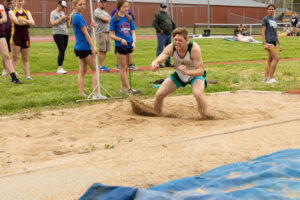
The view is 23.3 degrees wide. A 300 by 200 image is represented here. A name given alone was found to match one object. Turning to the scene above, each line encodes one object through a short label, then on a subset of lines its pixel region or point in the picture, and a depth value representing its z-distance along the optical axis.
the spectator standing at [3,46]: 16.78
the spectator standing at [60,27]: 20.98
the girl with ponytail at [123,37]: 15.76
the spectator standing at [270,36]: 19.02
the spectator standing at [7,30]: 20.19
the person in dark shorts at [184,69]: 11.54
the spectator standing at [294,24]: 58.77
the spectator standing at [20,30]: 17.82
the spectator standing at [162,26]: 25.33
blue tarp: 5.69
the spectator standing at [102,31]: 22.28
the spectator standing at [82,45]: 13.96
